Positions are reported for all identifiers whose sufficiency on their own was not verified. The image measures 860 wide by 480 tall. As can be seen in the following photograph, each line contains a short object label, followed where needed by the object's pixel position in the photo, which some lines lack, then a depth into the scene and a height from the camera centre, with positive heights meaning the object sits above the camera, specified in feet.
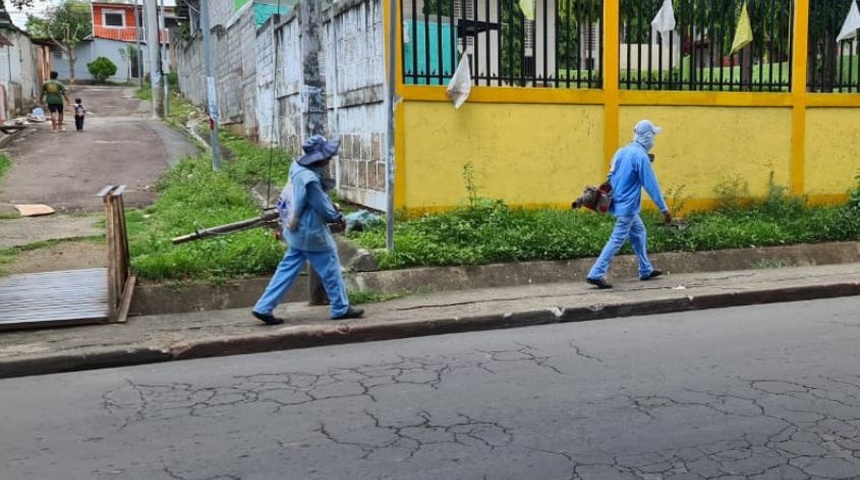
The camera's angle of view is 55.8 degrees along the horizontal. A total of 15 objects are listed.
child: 73.00 +3.63
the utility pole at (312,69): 25.37 +2.56
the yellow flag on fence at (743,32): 35.32 +4.83
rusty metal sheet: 22.38 -4.23
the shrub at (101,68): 166.30 +17.73
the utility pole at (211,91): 50.75 +4.05
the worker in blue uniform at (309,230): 21.67 -2.11
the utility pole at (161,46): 98.38 +14.23
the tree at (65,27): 166.91 +27.49
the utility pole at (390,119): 26.66 +1.03
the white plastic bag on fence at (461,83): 30.86 +2.49
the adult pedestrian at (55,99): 71.67 +4.97
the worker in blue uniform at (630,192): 26.73 -1.53
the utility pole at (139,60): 135.74 +16.64
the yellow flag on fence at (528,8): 31.55 +5.40
